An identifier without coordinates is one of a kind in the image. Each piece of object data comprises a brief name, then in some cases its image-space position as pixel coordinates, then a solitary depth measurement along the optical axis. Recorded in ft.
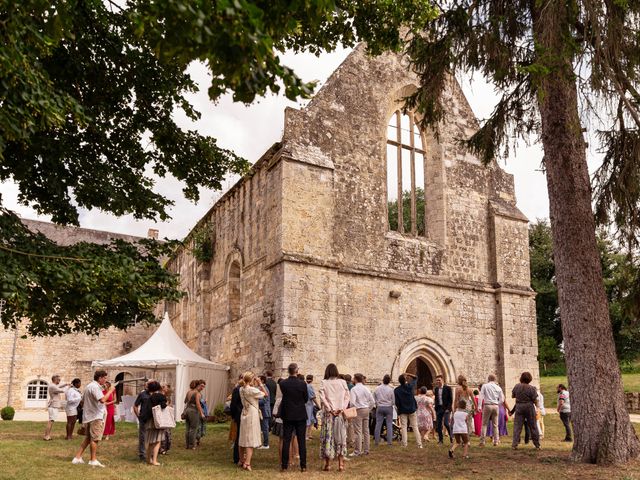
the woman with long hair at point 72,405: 41.09
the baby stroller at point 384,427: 41.27
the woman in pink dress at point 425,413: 39.73
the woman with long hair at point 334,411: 29.30
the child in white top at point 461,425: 32.09
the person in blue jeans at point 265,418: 36.60
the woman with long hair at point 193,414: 35.94
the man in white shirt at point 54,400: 41.83
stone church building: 48.11
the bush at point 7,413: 66.74
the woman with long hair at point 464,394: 36.88
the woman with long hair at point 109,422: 42.08
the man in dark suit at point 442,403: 40.29
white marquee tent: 53.06
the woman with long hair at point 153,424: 30.83
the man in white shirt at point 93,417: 29.63
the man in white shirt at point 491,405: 37.93
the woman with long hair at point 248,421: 29.04
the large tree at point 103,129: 15.16
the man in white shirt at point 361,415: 33.65
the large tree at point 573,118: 27.81
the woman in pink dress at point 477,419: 45.03
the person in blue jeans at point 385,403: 37.00
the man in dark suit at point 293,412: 28.58
